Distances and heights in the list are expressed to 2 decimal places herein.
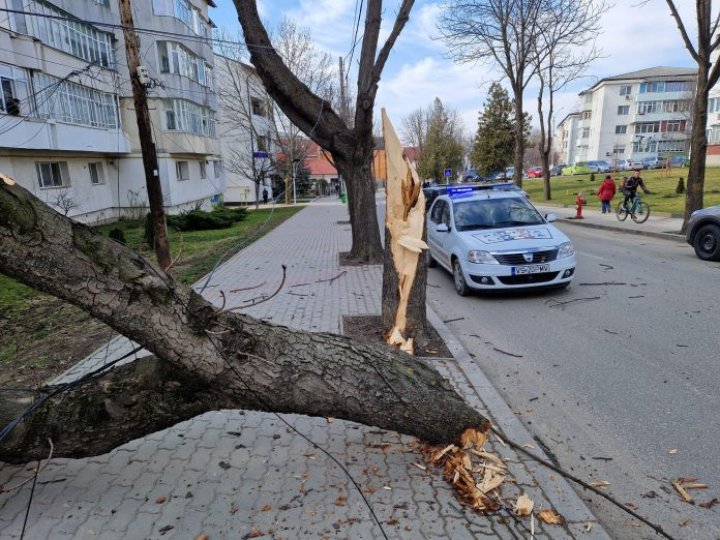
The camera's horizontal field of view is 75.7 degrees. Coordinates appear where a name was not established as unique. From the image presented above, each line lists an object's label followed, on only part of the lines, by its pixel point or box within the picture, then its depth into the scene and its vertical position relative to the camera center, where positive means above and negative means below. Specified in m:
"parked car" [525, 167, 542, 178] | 64.81 -0.53
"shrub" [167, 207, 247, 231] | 21.09 -1.98
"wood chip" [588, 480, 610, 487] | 2.94 -1.97
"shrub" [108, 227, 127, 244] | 14.49 -1.71
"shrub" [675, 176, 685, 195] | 24.02 -1.09
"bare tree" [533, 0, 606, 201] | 23.11 +5.54
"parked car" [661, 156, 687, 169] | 54.06 +0.51
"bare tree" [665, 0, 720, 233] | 11.98 +2.13
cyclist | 16.45 -0.66
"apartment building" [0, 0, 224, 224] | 17.83 +3.18
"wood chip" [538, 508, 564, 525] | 2.56 -1.91
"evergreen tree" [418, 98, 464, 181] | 48.66 +2.14
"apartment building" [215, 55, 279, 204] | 32.22 +3.68
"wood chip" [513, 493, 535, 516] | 2.63 -1.89
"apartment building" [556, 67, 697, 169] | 71.56 +8.09
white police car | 7.15 -1.18
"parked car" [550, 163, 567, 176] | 67.56 -0.27
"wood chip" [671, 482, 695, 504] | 2.78 -1.96
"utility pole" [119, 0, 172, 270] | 9.89 +0.73
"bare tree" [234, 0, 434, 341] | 8.44 +1.39
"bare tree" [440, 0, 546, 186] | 23.17 +6.65
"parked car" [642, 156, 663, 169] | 56.00 +0.43
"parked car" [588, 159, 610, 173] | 58.25 +0.19
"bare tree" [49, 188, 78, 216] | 17.33 -0.82
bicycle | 16.34 -1.55
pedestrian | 19.55 -1.02
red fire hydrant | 19.00 -1.66
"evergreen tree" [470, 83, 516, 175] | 41.53 +3.29
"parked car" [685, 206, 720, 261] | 9.60 -1.42
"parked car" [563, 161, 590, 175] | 60.22 -0.11
